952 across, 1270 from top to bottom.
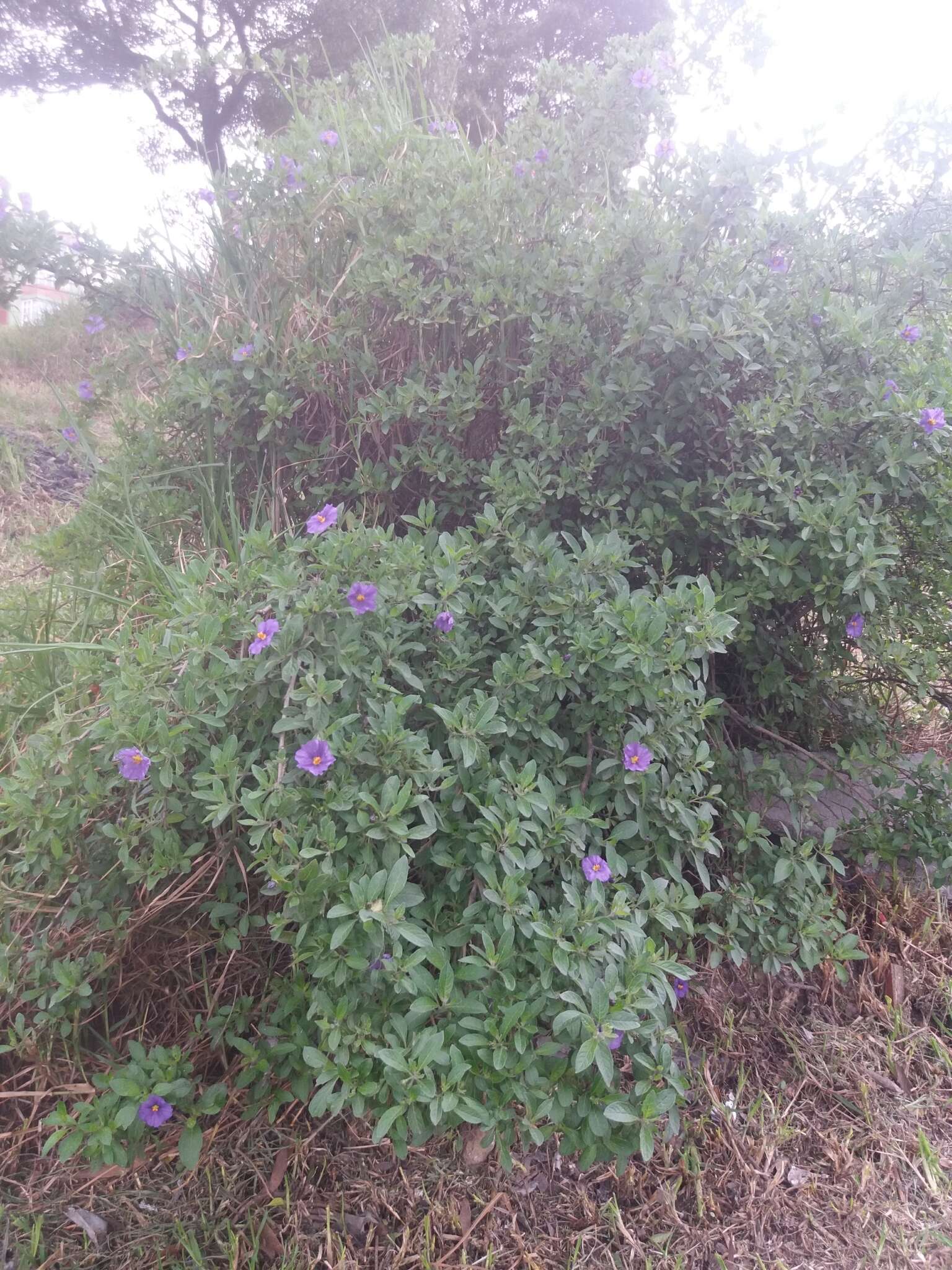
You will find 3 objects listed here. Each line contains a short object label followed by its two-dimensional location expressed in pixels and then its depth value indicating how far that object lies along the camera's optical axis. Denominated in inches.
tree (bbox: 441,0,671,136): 324.5
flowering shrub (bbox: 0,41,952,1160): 48.2
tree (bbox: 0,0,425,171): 362.6
